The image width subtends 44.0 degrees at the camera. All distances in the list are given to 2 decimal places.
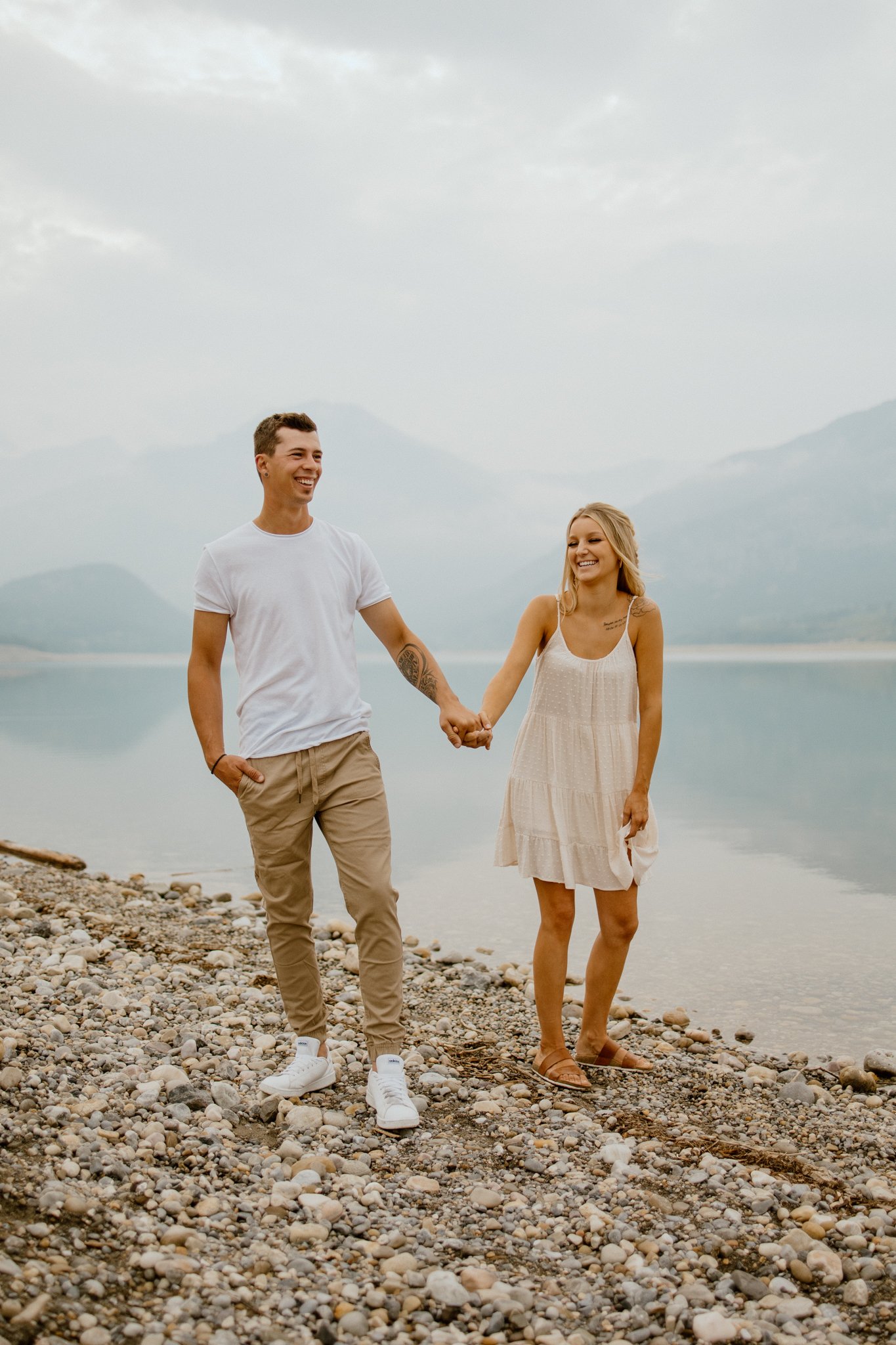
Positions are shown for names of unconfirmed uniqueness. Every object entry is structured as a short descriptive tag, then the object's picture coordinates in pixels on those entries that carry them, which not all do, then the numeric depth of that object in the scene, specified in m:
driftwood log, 10.59
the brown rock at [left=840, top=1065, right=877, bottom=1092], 5.48
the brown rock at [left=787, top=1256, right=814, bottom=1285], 3.34
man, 4.49
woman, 4.99
